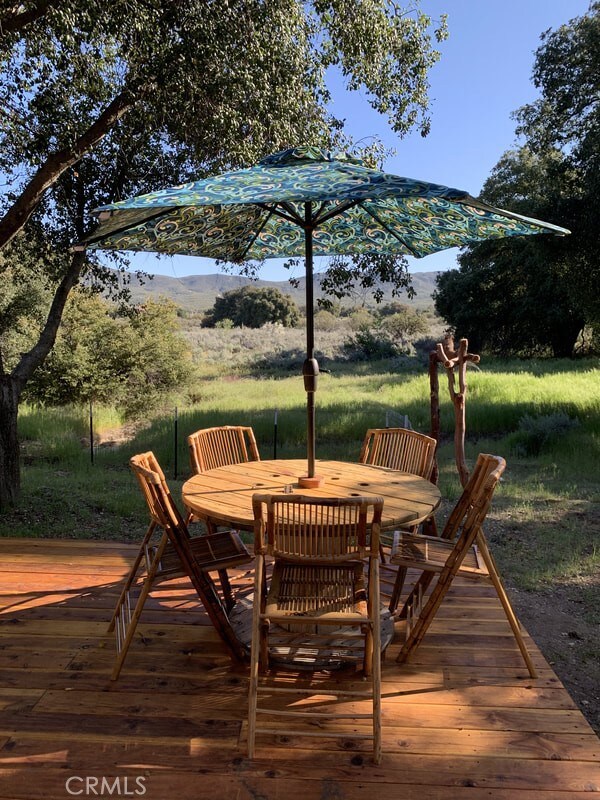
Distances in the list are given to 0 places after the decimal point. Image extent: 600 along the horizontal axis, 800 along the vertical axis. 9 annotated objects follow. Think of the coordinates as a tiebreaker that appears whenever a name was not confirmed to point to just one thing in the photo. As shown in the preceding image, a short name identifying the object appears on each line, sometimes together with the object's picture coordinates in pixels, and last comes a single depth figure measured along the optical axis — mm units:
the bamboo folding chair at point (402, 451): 3434
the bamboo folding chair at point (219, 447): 3566
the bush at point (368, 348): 21344
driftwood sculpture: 3852
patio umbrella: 2266
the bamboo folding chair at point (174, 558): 2434
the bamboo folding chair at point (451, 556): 2461
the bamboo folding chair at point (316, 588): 2111
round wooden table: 2500
